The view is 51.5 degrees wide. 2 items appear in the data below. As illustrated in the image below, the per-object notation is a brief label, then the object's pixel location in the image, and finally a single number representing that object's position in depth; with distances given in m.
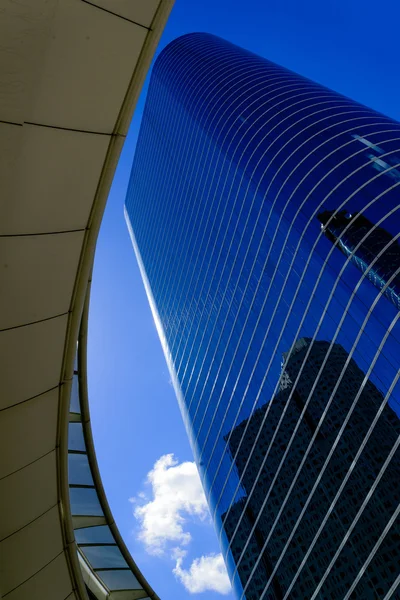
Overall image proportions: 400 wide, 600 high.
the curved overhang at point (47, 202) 4.14
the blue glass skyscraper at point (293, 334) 35.00
